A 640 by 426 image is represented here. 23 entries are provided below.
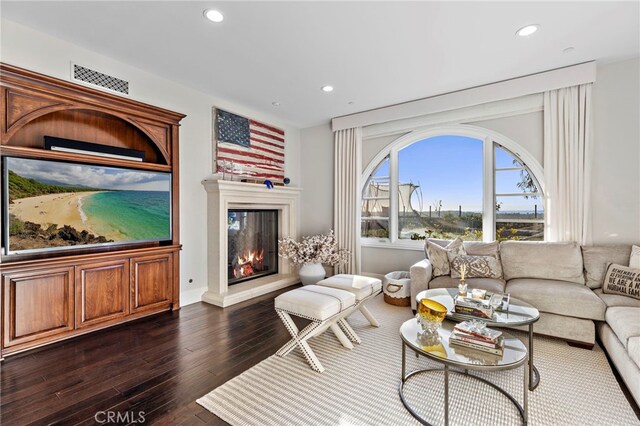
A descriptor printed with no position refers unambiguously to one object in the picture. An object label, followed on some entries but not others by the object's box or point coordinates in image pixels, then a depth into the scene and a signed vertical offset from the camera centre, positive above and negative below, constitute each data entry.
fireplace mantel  4.07 -0.32
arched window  4.00 +0.34
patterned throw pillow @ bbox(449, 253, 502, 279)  3.43 -0.63
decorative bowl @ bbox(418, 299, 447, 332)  1.98 -0.69
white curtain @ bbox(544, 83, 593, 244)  3.45 +0.60
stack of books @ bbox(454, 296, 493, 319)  2.23 -0.74
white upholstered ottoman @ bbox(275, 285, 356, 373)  2.39 -0.82
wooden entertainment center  2.55 -0.43
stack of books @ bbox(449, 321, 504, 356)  1.86 -0.82
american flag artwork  4.41 +1.09
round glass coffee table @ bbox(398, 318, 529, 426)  1.69 -0.86
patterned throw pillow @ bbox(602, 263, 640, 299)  2.75 -0.66
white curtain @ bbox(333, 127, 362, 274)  5.08 +0.33
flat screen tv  2.58 +0.07
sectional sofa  2.23 -0.78
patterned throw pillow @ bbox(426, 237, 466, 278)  3.60 -0.52
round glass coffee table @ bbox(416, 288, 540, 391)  2.13 -0.79
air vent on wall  3.01 +1.41
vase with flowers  4.80 -0.69
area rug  1.82 -1.25
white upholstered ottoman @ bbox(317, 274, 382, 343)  2.85 -0.75
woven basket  3.88 -1.04
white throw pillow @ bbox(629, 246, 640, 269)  2.93 -0.46
